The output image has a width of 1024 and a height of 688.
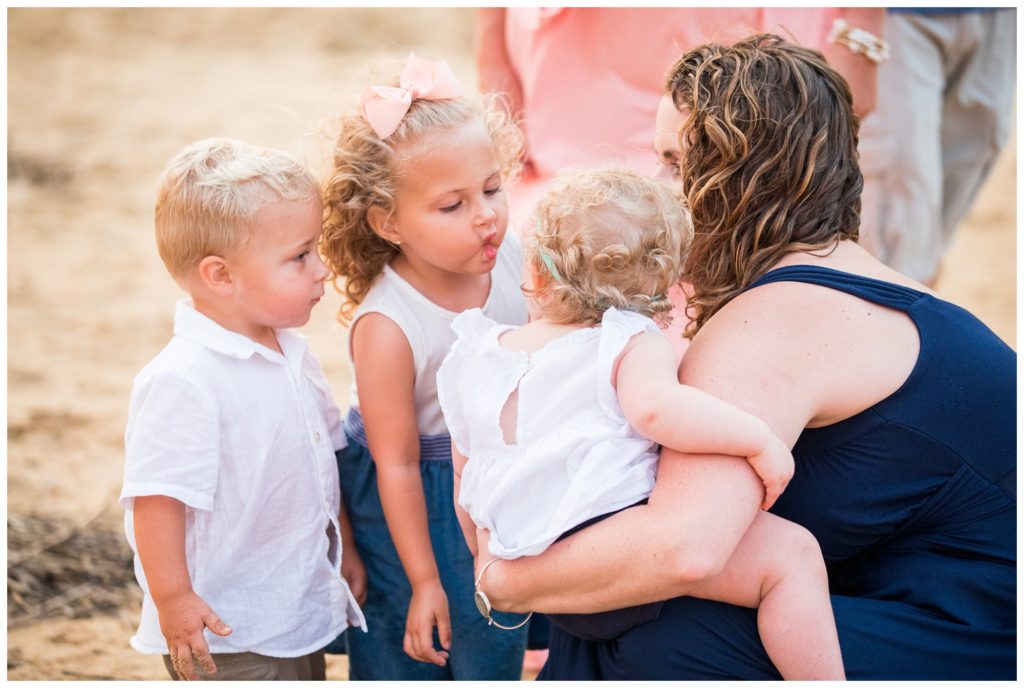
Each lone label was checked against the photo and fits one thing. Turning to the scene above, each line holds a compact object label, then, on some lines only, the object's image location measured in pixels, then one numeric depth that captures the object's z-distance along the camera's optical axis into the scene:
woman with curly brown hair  3.09
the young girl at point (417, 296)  3.33
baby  3.10
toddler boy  3.24
